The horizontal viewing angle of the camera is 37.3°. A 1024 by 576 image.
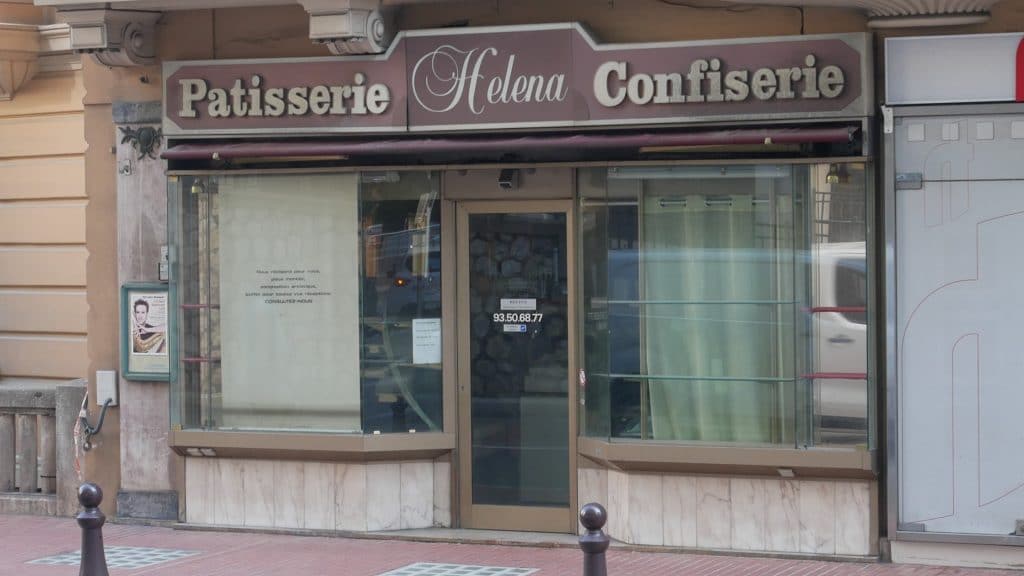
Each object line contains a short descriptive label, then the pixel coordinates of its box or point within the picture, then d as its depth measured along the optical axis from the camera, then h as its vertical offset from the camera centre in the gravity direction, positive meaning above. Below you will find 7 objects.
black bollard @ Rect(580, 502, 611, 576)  7.05 -1.14
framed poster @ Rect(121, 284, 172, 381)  11.77 -0.24
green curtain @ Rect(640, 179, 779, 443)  10.36 -0.13
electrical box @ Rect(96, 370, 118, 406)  11.99 -0.66
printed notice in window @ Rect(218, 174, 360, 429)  11.34 -0.02
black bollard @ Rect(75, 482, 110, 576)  8.05 -1.29
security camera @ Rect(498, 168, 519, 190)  10.90 +0.85
